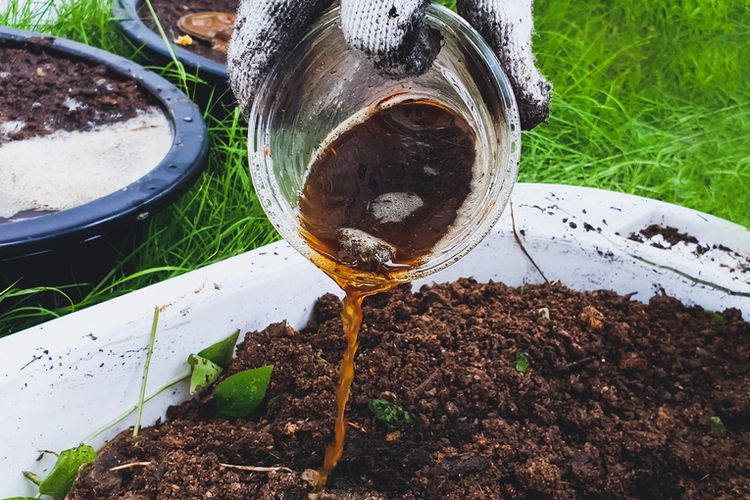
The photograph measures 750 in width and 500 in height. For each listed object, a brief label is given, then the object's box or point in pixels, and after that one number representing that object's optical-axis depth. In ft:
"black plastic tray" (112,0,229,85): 2.57
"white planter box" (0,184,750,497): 1.56
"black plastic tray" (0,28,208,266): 1.84
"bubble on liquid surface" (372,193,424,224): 1.62
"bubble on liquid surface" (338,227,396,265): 1.58
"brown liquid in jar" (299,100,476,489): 1.60
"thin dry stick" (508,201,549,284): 1.92
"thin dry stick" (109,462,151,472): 1.59
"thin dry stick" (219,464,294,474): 1.61
